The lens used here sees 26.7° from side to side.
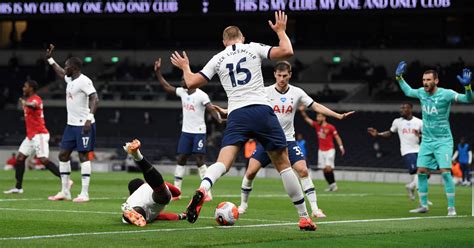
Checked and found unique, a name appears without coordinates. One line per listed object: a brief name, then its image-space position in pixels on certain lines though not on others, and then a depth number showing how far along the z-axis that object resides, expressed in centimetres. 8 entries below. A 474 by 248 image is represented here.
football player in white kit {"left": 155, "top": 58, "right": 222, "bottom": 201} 2283
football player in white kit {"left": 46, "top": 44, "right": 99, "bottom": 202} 1998
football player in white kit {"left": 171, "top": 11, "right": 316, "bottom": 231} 1295
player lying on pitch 1386
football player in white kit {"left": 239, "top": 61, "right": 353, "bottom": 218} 1708
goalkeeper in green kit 1802
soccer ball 1384
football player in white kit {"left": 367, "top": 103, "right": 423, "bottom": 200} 2488
